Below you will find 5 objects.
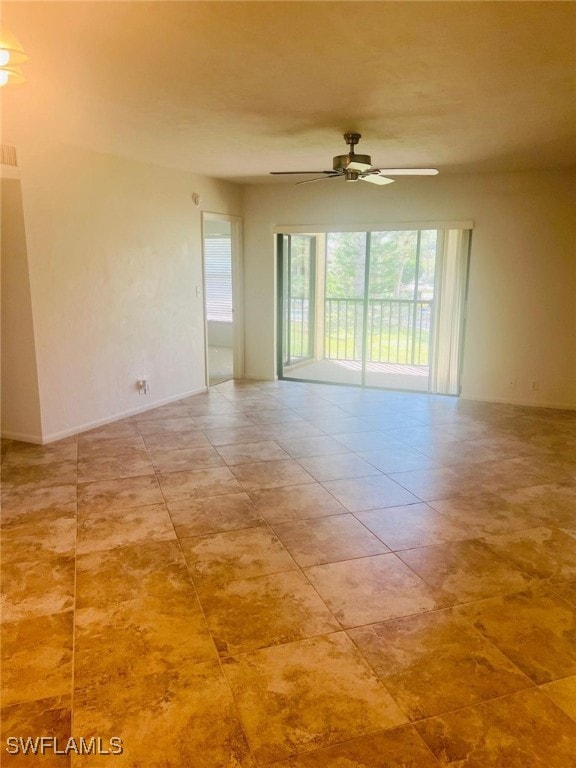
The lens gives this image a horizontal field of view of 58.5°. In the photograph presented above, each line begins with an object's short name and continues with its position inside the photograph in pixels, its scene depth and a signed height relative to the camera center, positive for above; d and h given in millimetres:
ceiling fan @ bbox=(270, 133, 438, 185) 3766 +864
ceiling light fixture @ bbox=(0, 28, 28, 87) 1839 +825
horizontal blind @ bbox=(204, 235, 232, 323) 8844 +120
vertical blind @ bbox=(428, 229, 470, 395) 5961 -307
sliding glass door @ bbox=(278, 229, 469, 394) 6234 -278
